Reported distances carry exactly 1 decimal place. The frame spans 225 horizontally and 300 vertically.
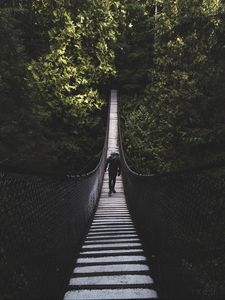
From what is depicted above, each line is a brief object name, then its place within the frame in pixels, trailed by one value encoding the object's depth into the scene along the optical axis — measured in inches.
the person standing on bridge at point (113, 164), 481.4
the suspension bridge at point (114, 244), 100.1
